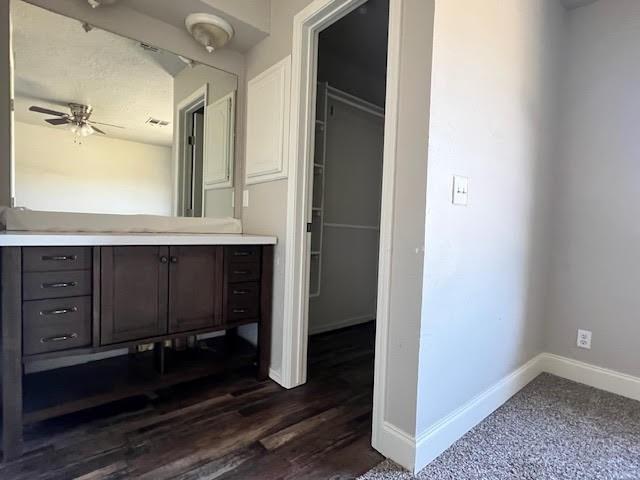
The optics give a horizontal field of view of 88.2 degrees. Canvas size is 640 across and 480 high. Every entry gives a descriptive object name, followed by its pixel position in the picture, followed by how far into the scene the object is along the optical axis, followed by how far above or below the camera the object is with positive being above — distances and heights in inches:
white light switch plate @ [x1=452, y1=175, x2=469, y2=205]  55.1 +7.1
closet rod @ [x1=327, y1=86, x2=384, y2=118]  115.3 +47.2
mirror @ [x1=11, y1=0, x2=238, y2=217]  65.6 +22.4
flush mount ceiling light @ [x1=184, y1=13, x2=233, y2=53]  74.5 +45.6
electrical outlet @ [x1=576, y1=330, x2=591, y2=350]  85.1 -26.9
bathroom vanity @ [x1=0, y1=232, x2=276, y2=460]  51.2 -14.5
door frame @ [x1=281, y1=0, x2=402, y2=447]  72.1 +11.1
